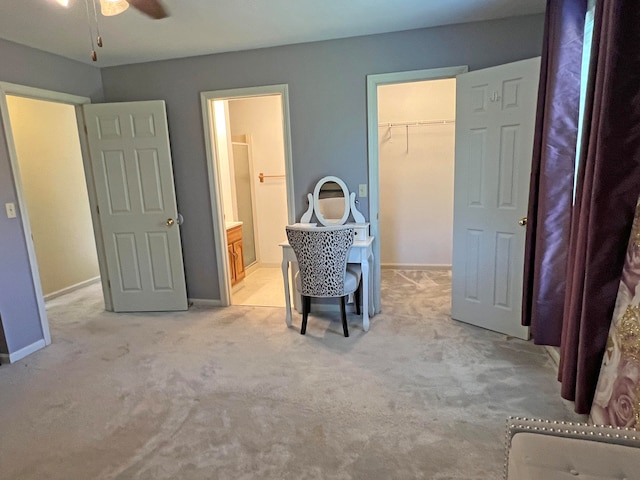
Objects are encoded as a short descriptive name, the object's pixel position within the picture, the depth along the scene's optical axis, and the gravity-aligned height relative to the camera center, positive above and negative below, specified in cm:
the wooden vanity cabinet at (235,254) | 439 -90
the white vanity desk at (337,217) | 320 -40
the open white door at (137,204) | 354 -22
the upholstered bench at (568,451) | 105 -83
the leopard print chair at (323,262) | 289 -69
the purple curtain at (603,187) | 145 -11
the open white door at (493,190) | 269 -18
